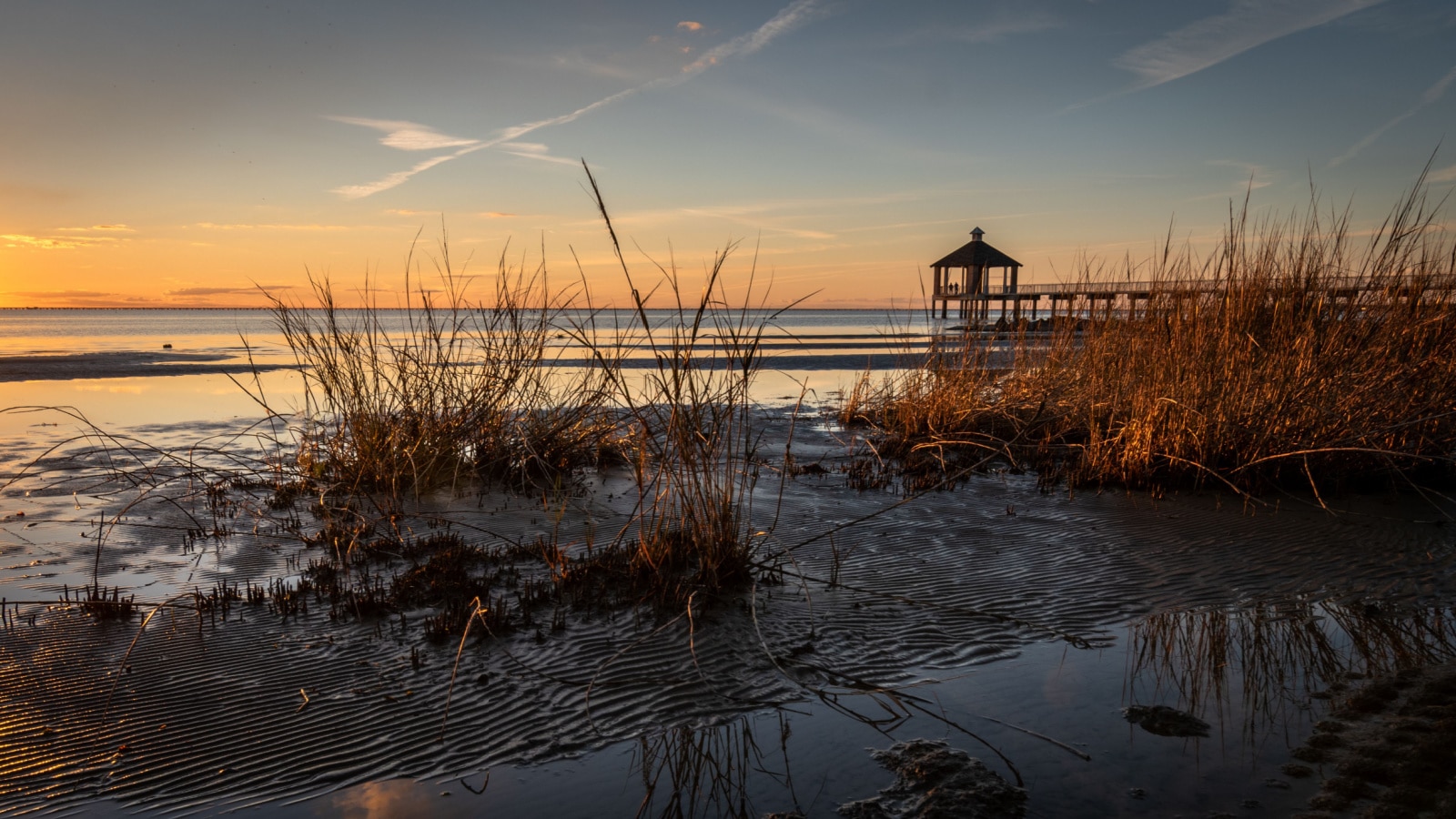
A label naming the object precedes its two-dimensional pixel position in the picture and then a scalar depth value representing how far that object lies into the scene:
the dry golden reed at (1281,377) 5.66
